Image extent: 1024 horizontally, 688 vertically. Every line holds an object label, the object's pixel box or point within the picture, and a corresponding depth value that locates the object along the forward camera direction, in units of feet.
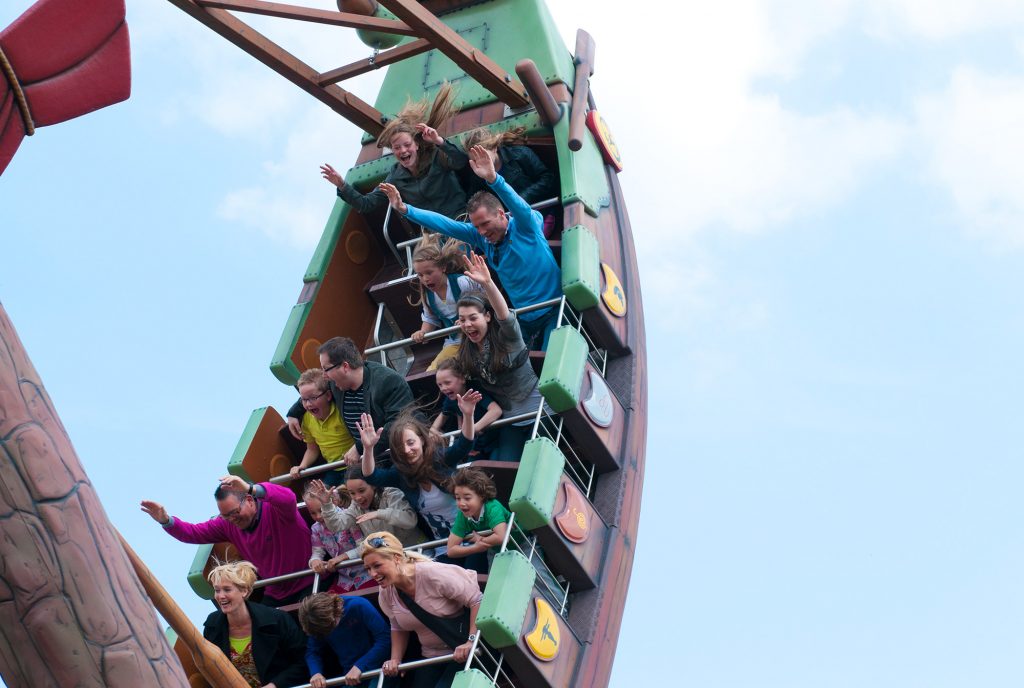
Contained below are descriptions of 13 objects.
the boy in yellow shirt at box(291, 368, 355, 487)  45.93
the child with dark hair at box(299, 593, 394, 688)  39.19
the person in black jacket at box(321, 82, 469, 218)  50.78
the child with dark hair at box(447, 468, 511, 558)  39.42
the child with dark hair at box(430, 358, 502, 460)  42.34
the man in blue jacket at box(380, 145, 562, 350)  44.93
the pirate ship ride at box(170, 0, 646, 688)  40.09
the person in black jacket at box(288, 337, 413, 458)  44.21
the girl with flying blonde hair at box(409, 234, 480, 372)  46.32
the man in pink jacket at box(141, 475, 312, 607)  43.11
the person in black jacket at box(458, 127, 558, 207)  51.78
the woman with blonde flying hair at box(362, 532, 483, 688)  36.83
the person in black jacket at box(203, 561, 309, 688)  39.86
